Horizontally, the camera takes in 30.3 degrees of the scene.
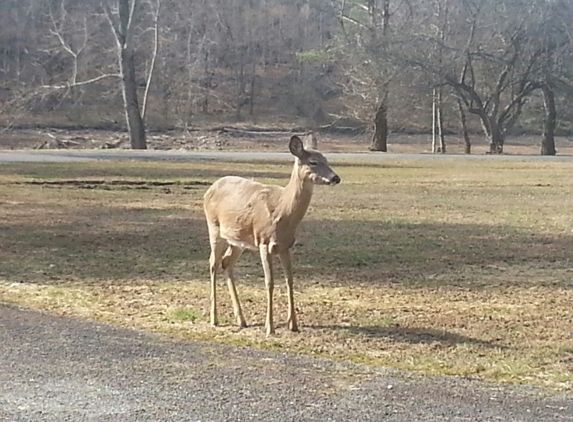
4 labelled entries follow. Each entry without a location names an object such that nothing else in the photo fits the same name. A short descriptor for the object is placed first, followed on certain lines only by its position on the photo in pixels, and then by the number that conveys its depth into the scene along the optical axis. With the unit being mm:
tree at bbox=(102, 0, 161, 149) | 44812
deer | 8227
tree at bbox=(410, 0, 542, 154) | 46312
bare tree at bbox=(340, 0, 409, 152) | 45469
